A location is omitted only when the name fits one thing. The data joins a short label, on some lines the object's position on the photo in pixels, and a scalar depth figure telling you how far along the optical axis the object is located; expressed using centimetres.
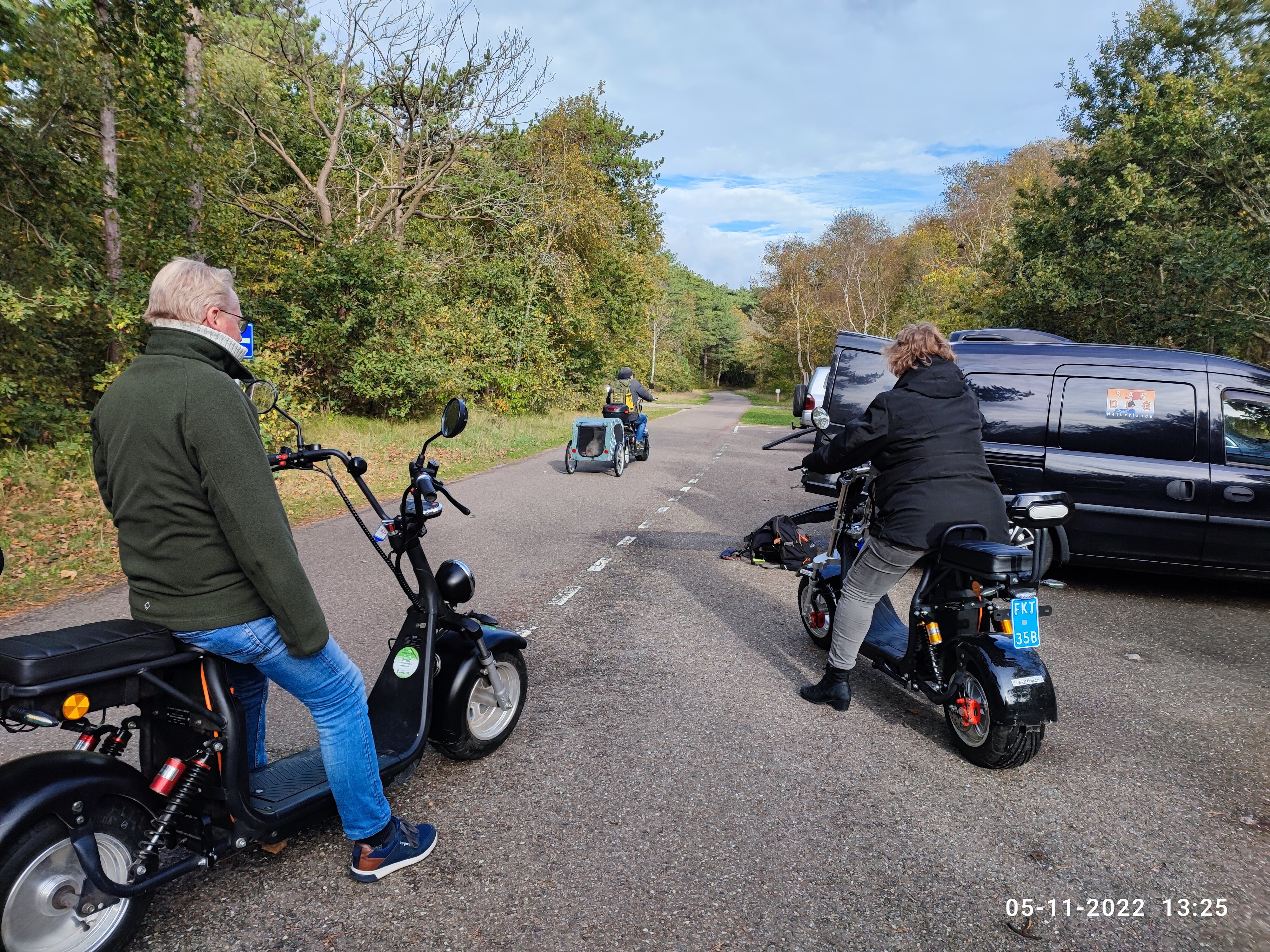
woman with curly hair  377
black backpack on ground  736
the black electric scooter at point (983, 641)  340
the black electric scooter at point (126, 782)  195
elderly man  210
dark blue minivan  585
